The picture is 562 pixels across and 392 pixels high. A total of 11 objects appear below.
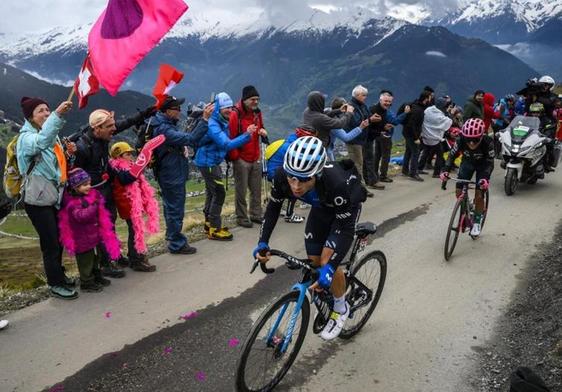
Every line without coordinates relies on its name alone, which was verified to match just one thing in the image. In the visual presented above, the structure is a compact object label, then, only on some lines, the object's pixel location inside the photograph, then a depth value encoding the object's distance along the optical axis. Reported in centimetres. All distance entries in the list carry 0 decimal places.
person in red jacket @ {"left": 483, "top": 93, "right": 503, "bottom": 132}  1537
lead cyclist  418
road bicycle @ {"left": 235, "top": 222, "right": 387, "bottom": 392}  414
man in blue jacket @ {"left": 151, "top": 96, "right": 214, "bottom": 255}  756
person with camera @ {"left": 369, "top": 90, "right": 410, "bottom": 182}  1255
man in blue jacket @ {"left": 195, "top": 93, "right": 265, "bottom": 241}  846
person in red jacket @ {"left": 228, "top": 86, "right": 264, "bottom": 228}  902
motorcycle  1178
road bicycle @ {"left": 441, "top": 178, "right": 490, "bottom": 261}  768
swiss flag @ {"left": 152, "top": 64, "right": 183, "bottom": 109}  706
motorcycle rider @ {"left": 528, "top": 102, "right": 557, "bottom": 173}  1270
